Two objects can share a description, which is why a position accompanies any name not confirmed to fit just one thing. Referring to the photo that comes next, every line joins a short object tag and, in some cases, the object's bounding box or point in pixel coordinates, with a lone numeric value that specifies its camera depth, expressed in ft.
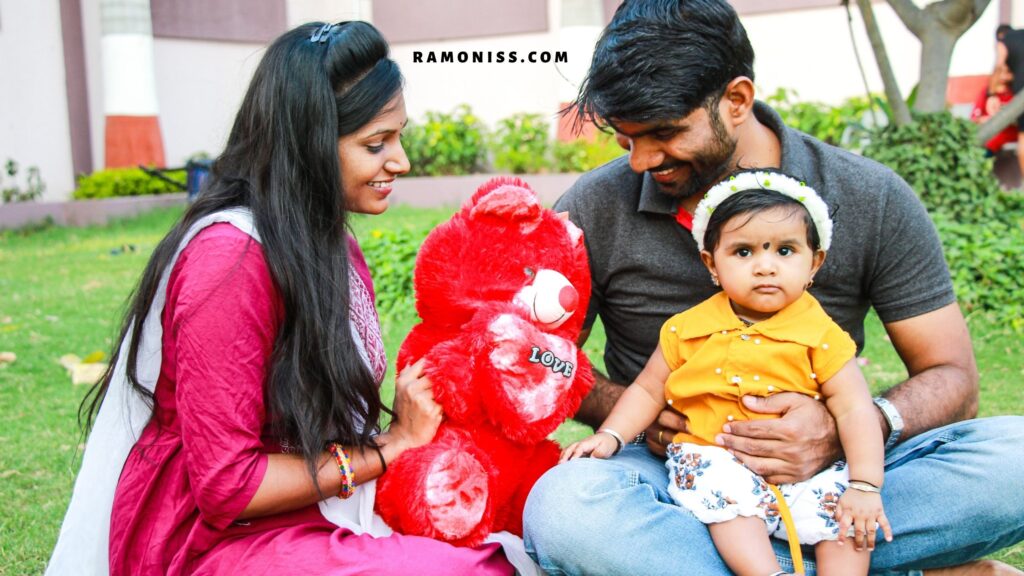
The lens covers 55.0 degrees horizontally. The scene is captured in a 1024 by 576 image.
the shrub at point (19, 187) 35.86
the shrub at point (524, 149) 36.88
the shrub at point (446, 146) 38.01
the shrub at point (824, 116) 30.22
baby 7.25
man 7.41
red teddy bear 7.32
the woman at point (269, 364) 6.68
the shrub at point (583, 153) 35.70
